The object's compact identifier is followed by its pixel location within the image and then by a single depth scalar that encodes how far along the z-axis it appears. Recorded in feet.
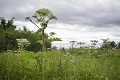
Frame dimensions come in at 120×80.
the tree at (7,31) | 118.57
